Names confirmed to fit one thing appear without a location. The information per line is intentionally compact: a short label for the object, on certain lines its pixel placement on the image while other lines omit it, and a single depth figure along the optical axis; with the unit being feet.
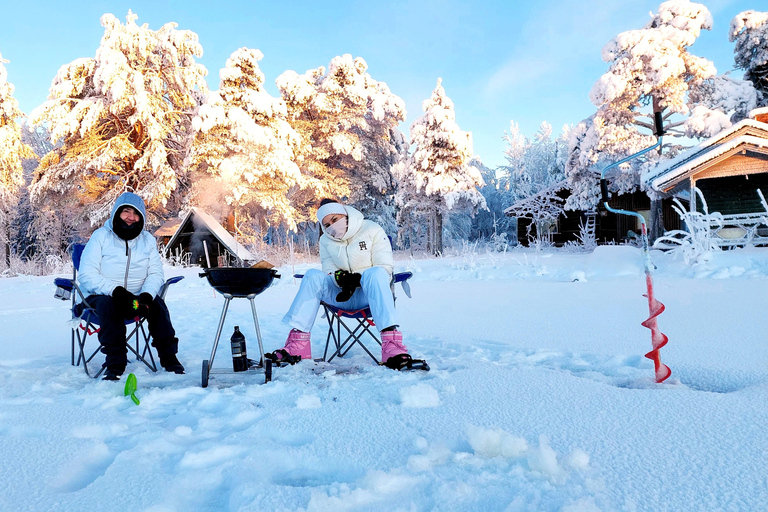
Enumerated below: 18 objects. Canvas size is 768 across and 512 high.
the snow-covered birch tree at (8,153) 48.67
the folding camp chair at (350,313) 10.18
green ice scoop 7.55
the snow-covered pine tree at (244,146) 50.34
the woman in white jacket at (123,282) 9.13
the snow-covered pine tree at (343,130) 63.62
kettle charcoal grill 8.47
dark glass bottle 9.25
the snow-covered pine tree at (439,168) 60.39
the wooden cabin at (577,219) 67.97
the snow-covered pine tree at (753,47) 57.26
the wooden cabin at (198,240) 45.09
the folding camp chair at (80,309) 9.54
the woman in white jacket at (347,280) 9.73
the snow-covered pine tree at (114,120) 46.09
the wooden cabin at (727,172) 37.63
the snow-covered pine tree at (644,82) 49.96
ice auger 7.57
